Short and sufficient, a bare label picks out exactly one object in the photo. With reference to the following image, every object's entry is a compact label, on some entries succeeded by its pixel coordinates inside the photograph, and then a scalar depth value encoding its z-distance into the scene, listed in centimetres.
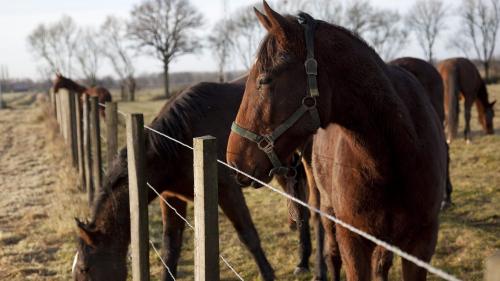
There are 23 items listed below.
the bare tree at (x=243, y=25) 5306
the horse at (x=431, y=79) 611
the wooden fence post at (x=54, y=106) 1800
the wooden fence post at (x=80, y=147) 730
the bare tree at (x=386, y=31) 4984
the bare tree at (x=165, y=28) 4853
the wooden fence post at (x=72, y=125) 852
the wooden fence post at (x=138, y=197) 282
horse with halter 204
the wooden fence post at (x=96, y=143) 559
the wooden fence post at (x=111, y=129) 475
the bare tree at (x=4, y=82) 7589
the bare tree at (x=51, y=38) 6225
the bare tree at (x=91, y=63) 5969
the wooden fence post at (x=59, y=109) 1318
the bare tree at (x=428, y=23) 5669
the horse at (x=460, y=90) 1040
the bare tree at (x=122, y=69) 5070
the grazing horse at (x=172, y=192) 330
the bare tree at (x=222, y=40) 5453
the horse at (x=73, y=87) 1661
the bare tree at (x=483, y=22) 5044
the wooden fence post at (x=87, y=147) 625
